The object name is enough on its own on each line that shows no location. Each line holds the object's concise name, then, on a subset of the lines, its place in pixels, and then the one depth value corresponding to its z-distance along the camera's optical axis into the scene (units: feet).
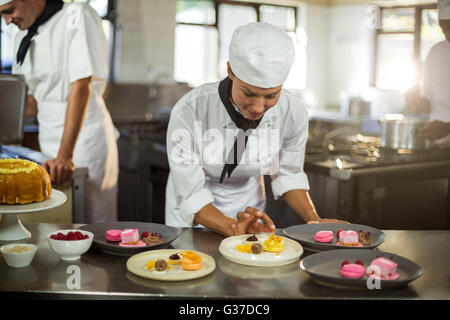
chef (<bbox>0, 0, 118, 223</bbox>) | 8.72
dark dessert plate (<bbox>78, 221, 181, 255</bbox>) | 5.21
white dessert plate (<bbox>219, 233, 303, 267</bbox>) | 4.93
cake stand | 5.50
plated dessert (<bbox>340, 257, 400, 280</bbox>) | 4.57
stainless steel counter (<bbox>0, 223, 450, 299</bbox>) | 4.31
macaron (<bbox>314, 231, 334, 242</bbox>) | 5.54
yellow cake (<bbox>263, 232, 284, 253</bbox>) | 5.16
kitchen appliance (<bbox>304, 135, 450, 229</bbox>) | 9.43
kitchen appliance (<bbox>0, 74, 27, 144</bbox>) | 8.75
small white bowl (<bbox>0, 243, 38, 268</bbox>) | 4.78
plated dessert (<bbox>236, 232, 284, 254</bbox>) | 5.15
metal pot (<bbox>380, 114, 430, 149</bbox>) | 10.07
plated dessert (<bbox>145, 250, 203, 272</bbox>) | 4.65
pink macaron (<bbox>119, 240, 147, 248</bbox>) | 5.21
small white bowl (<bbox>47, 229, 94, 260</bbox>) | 4.94
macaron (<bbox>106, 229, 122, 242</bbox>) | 5.37
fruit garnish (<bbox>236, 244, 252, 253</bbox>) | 5.21
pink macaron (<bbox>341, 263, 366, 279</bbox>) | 4.56
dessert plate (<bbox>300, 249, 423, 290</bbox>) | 4.43
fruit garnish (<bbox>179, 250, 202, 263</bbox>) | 4.79
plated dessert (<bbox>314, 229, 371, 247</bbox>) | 5.41
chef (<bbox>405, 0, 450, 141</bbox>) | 8.49
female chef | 5.98
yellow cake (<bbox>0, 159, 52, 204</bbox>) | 5.50
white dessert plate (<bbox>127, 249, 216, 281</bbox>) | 4.50
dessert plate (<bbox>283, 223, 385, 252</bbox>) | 5.40
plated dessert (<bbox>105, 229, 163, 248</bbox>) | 5.30
